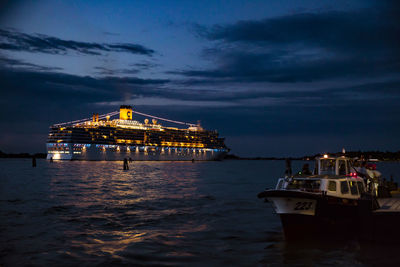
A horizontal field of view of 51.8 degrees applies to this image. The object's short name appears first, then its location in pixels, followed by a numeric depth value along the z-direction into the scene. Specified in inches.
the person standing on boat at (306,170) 762.8
